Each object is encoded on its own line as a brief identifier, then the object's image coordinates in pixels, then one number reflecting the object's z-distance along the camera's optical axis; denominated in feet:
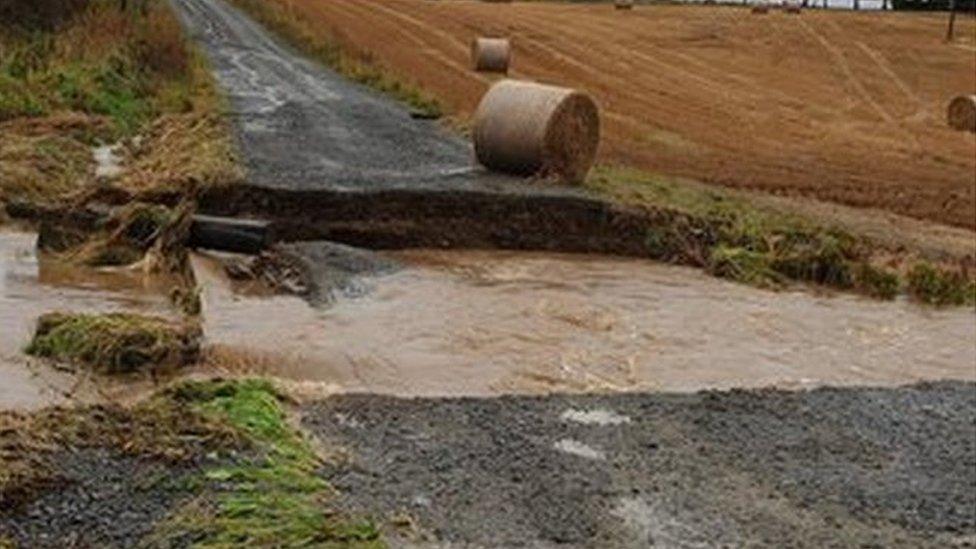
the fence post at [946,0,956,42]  186.23
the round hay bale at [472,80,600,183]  63.77
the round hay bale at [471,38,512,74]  124.26
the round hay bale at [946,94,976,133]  113.60
